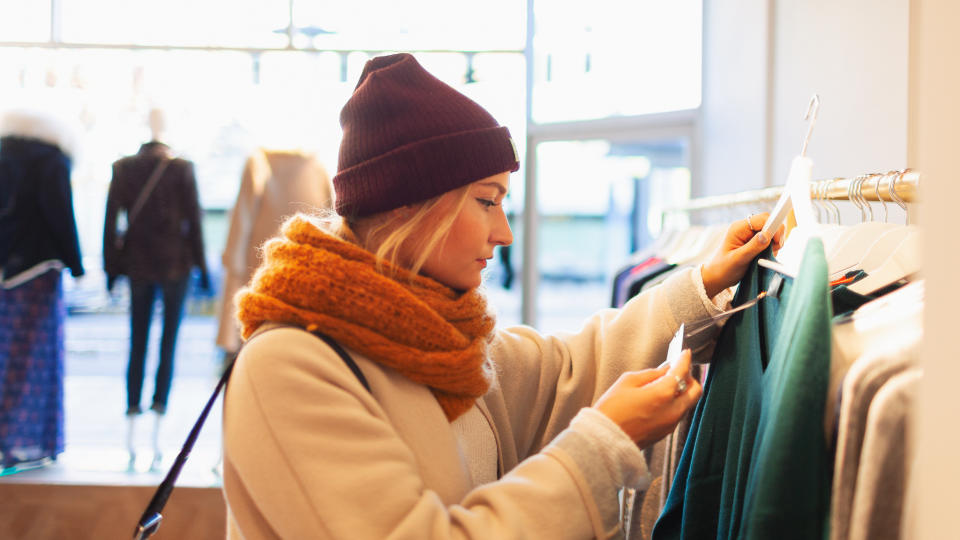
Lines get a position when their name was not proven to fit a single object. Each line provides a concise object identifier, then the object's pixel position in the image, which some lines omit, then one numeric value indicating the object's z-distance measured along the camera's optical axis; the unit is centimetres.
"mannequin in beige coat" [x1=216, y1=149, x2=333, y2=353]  351
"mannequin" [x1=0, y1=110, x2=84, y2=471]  344
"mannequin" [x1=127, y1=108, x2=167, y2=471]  355
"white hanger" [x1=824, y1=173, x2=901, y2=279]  91
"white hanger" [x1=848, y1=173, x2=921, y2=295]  81
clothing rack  83
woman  84
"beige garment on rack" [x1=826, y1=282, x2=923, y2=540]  59
